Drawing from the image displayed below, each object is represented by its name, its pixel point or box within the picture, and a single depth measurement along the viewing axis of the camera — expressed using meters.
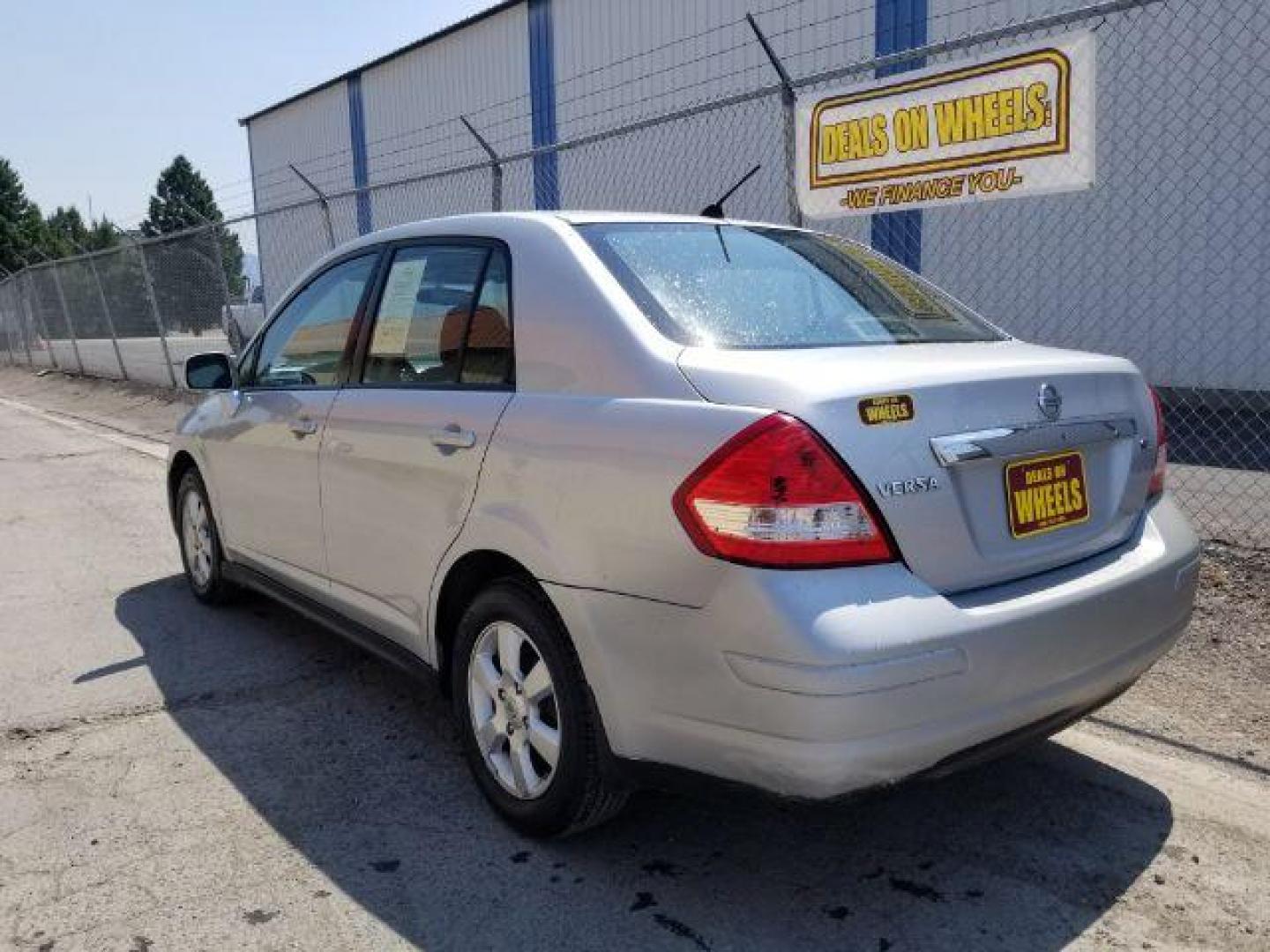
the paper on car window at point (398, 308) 3.41
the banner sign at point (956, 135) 4.78
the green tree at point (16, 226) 69.44
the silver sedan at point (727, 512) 2.16
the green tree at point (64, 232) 74.44
